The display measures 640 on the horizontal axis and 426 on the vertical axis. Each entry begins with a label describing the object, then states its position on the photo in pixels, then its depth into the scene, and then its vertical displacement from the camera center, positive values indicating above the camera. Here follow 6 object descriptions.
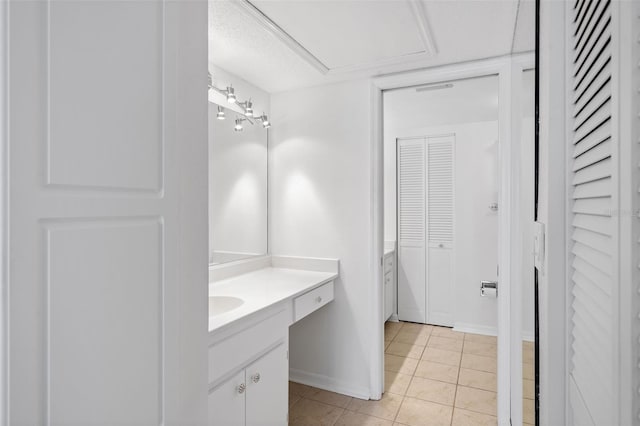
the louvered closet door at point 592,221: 0.51 -0.01
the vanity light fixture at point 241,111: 2.21 +0.71
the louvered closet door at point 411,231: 3.98 -0.18
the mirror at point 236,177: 2.34 +0.26
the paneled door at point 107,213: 0.62 +0.00
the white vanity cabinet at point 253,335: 1.52 -0.58
